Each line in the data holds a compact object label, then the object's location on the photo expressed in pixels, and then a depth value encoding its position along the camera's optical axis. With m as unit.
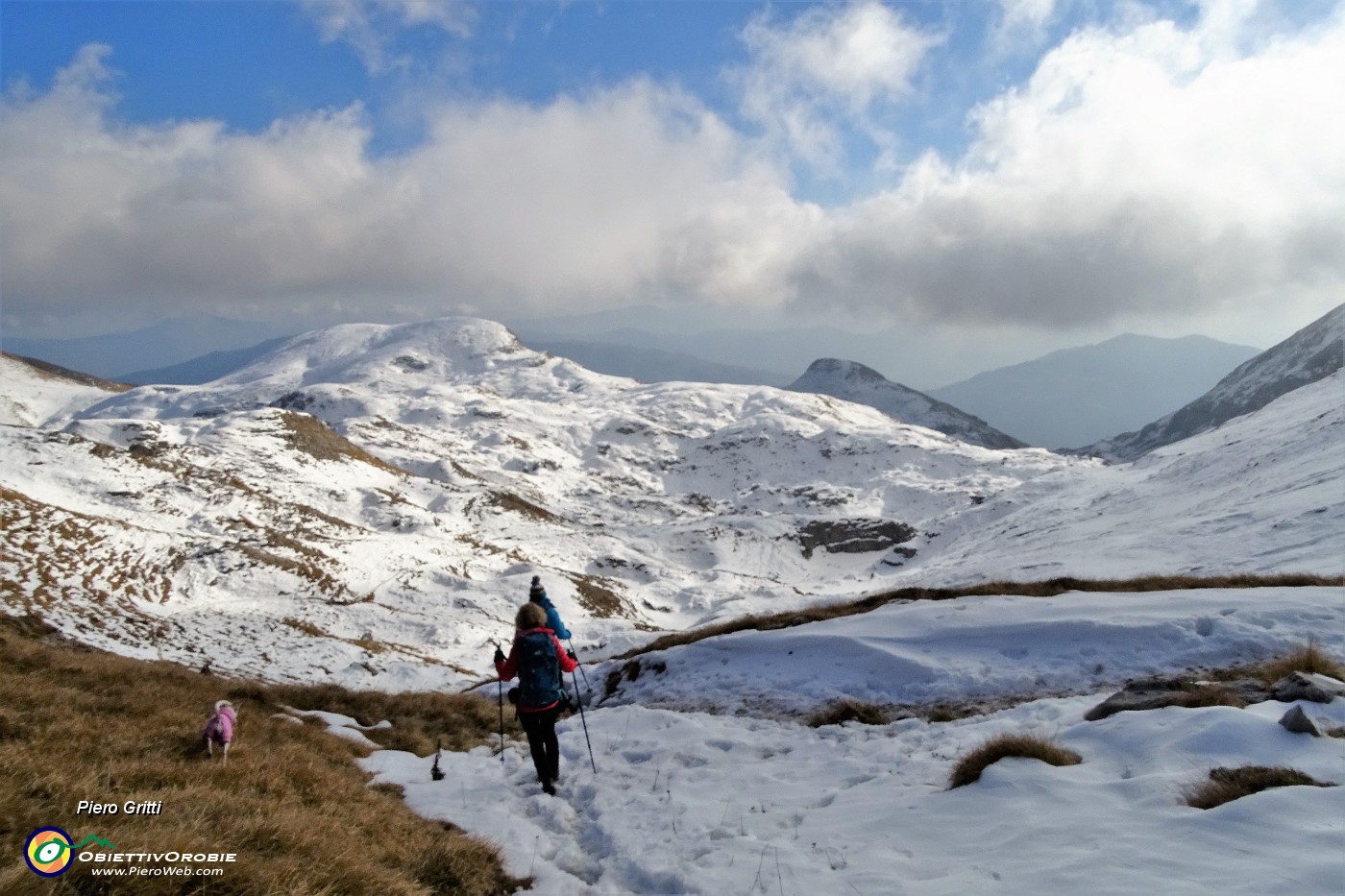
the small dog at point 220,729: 6.80
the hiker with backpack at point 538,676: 8.18
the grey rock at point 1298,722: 6.05
